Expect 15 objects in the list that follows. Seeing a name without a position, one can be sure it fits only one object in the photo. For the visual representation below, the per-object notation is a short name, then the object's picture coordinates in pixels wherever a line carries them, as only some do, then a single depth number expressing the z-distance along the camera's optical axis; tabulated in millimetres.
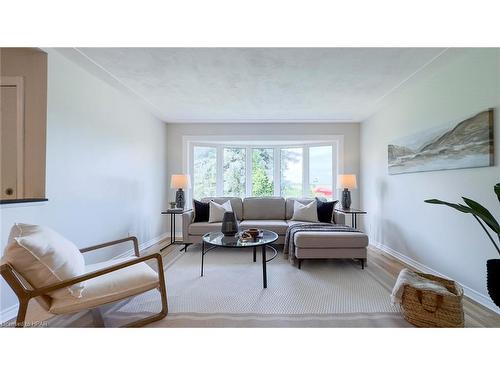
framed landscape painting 1930
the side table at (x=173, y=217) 3711
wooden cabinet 2051
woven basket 1577
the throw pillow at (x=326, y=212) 3842
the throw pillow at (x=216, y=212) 3791
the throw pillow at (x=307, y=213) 3857
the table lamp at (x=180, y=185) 4012
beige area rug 1701
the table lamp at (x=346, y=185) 3959
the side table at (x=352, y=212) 3679
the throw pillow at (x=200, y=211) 3844
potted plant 1471
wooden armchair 1273
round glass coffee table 2284
